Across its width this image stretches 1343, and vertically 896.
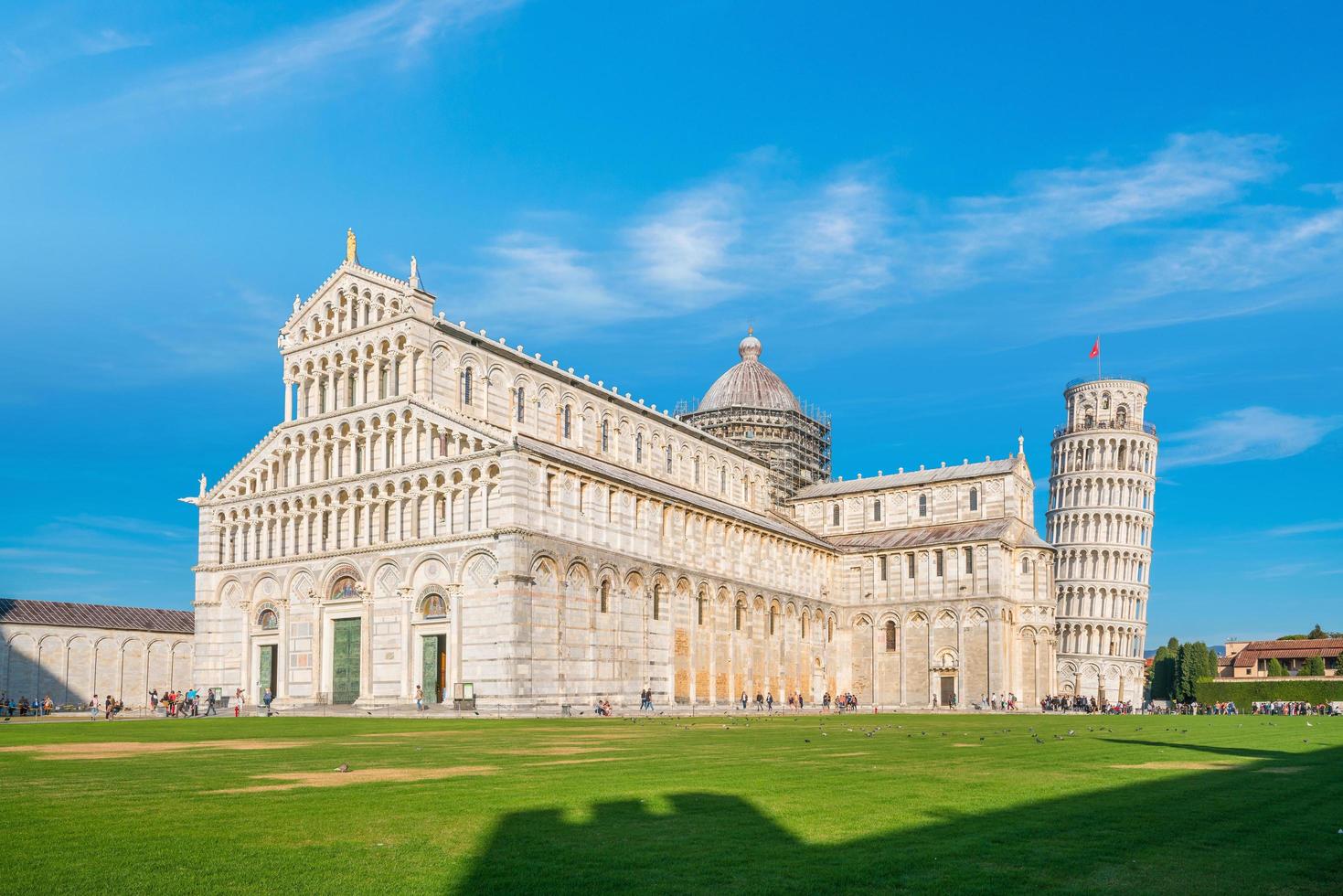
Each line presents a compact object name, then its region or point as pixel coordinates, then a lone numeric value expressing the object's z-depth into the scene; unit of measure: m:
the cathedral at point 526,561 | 58.41
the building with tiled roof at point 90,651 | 70.88
